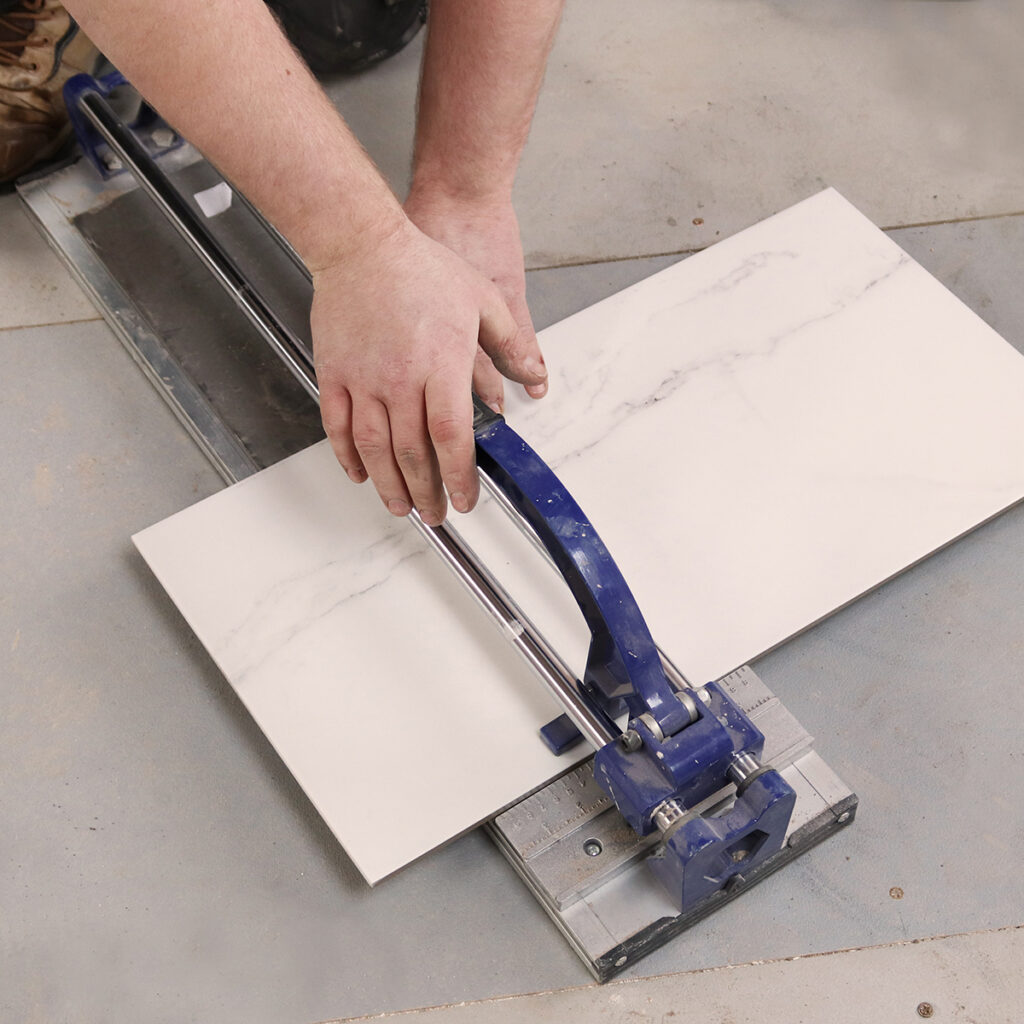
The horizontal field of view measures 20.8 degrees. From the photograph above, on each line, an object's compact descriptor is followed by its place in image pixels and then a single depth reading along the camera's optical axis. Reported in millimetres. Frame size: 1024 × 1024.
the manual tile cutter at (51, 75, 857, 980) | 1737
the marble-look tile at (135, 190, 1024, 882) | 1863
